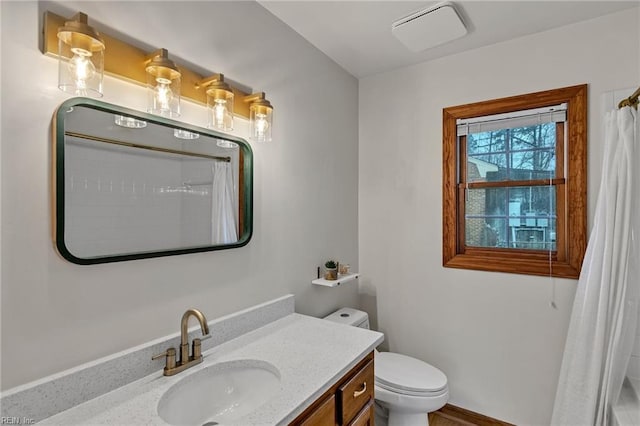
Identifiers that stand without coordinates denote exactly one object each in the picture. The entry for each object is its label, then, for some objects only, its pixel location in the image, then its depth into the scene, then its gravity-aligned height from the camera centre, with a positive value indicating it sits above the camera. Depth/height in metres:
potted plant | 2.04 -0.38
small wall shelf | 1.96 -0.44
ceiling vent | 1.72 +1.04
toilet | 1.75 -0.98
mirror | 1.00 +0.10
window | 1.88 +0.17
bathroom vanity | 0.92 -0.58
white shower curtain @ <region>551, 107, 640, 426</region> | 1.57 -0.39
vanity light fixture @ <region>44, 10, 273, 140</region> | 0.93 +0.48
